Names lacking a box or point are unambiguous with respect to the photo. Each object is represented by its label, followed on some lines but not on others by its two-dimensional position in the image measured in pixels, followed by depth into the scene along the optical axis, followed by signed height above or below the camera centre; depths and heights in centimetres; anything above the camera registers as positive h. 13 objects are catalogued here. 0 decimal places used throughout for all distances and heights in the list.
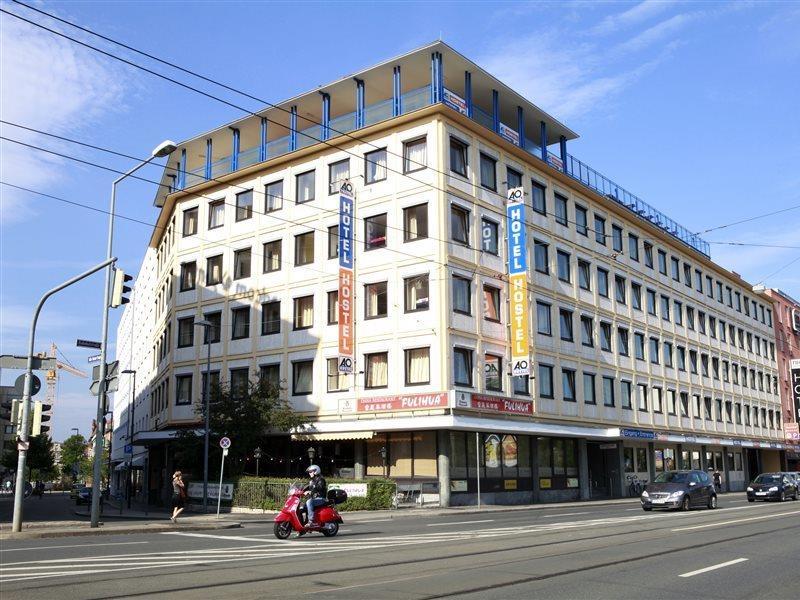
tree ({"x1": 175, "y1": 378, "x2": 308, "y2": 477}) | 3716 +138
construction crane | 17565 +1798
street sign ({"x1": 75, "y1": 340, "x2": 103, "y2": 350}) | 2431 +328
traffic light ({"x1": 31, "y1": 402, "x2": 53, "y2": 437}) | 2133 +94
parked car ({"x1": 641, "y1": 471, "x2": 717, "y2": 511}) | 2825 -142
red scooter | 1867 -155
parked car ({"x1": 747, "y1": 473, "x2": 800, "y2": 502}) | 3684 -171
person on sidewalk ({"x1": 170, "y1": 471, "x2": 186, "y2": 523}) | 2669 -143
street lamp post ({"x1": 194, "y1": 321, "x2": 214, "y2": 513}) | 3391 +140
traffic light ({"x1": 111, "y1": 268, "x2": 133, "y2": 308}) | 2270 +465
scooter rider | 1902 -91
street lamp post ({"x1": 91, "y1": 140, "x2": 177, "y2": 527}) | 2242 +206
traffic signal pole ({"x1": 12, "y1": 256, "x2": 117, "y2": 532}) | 2048 +45
